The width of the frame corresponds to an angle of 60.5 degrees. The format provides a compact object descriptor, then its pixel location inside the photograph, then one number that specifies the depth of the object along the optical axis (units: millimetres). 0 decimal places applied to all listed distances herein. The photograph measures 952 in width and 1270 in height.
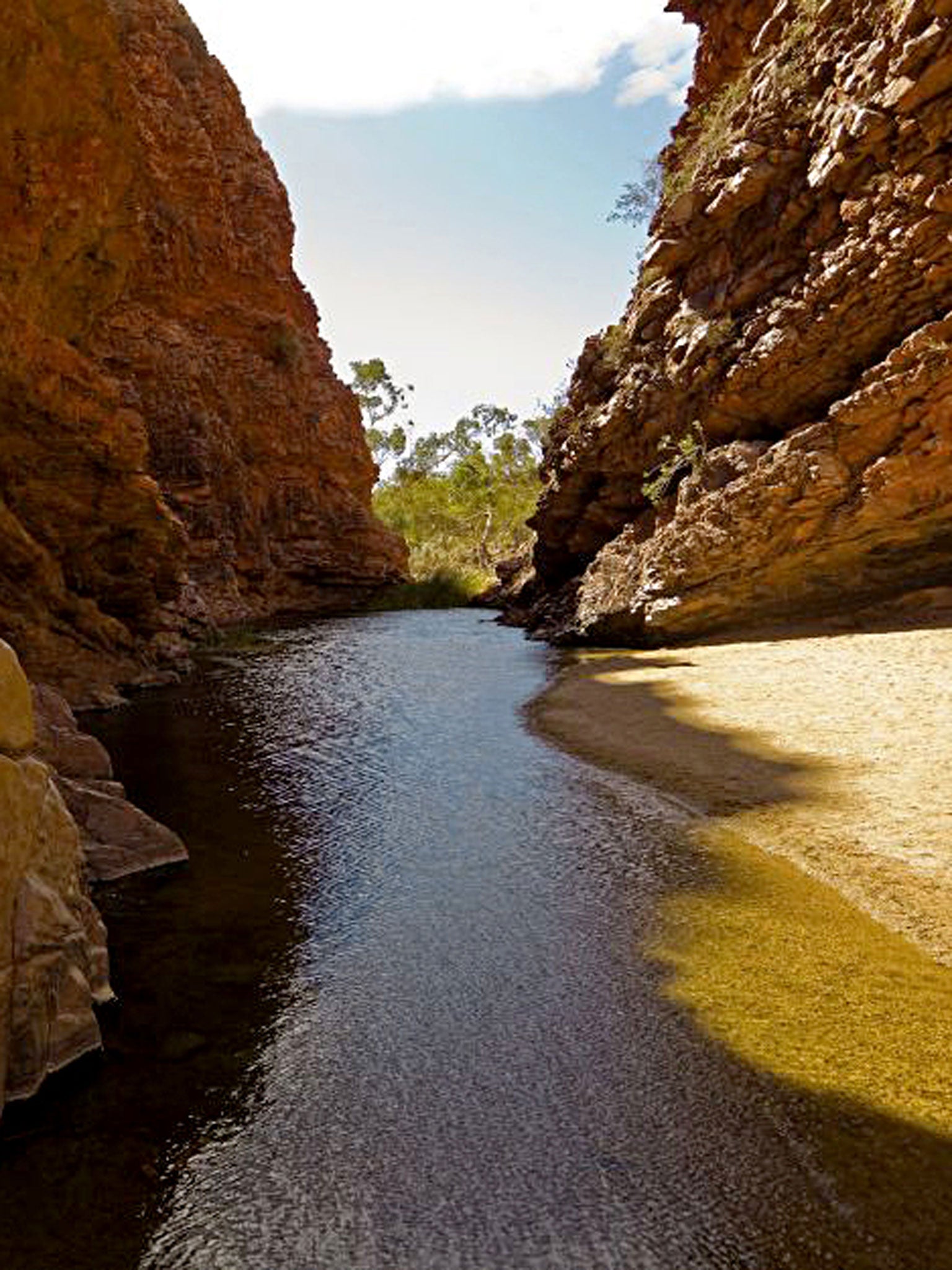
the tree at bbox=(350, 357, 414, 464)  81312
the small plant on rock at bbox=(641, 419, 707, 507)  25203
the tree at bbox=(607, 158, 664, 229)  32625
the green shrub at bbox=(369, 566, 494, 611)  55062
